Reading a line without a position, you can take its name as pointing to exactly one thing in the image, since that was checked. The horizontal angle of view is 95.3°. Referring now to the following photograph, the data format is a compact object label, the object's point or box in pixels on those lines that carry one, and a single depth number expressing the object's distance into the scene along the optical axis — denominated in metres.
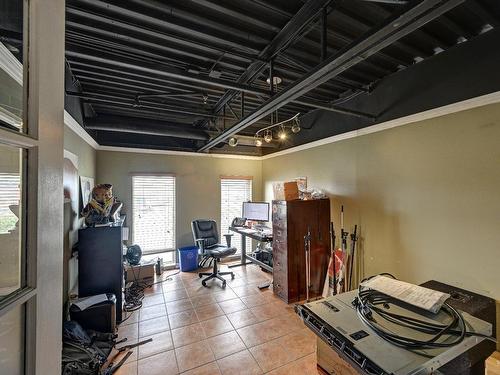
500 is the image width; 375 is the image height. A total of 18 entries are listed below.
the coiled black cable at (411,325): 0.96
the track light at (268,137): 3.88
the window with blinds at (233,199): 5.46
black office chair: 4.08
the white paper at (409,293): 1.16
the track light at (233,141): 4.14
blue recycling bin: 4.72
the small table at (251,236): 3.97
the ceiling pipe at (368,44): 1.23
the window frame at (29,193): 0.55
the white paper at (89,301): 2.44
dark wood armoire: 3.39
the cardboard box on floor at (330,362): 1.57
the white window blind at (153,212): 4.61
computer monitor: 4.78
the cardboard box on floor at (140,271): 4.01
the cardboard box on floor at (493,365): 1.97
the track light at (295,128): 3.62
